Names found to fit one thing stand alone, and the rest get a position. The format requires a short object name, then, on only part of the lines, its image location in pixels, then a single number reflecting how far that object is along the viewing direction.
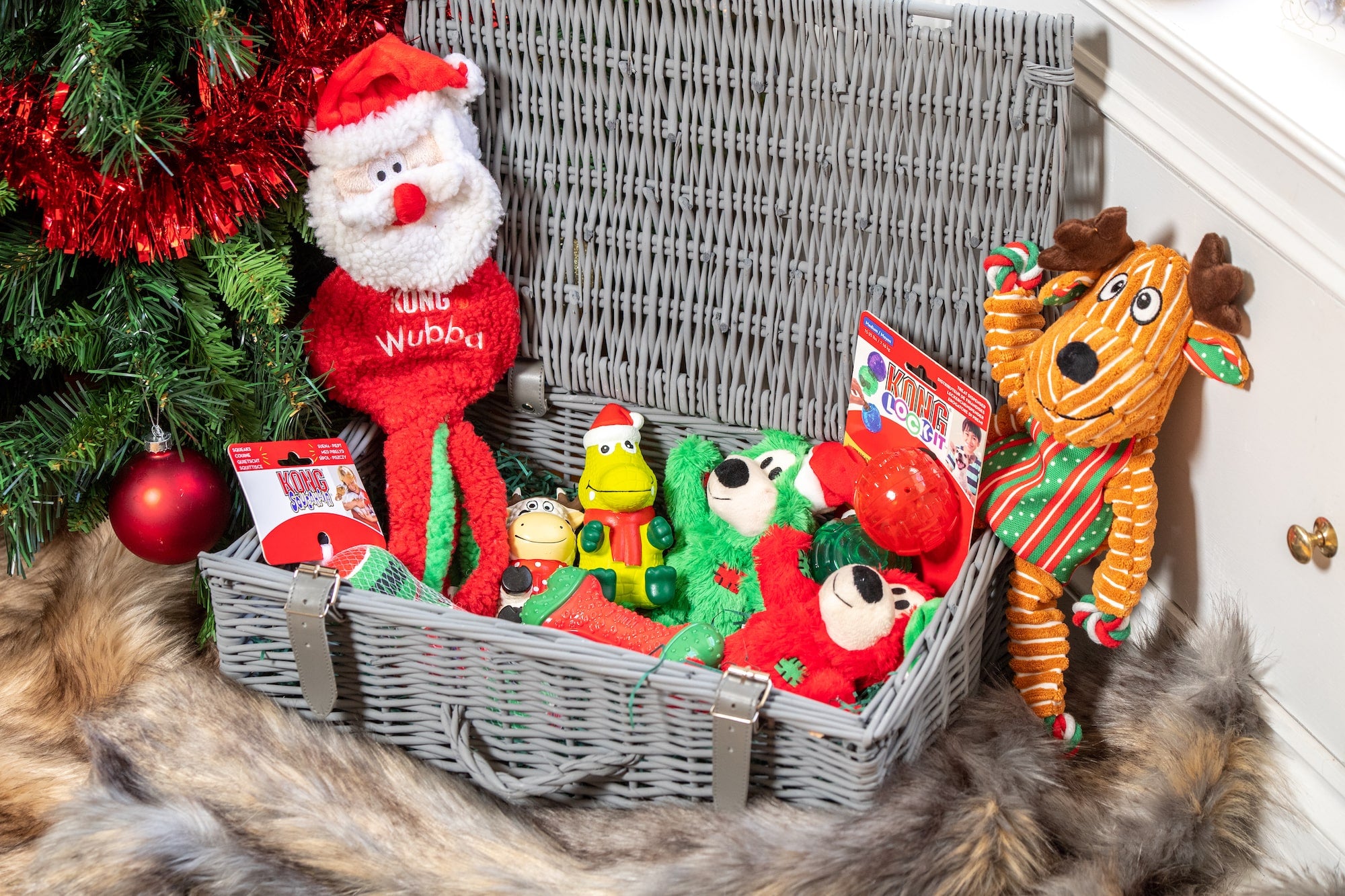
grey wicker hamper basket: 1.76
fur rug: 1.69
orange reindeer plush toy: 1.74
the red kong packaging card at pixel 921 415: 1.81
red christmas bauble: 1.85
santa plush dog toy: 1.84
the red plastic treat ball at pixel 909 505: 1.81
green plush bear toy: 1.91
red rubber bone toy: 1.83
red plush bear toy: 1.80
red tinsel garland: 1.77
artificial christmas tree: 1.76
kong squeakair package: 1.84
